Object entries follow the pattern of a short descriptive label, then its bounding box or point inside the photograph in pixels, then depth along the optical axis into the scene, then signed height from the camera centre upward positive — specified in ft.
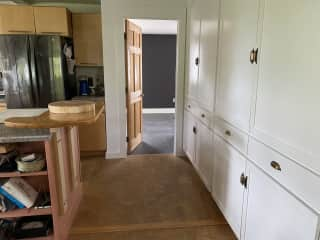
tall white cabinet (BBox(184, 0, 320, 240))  3.69 -0.73
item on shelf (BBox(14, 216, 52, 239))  5.96 -3.72
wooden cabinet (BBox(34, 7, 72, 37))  11.07 +2.69
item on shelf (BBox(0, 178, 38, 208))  5.64 -2.70
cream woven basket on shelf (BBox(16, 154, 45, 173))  5.51 -1.95
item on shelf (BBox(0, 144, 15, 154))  5.55 -1.61
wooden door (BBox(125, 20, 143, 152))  11.92 -0.24
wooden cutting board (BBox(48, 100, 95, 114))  5.58 -0.68
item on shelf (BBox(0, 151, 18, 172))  5.58 -1.97
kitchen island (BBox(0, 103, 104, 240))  5.19 -1.85
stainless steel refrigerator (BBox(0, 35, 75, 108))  10.91 +0.40
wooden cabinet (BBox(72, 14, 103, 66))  11.73 +1.99
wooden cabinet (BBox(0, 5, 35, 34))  10.99 +2.71
